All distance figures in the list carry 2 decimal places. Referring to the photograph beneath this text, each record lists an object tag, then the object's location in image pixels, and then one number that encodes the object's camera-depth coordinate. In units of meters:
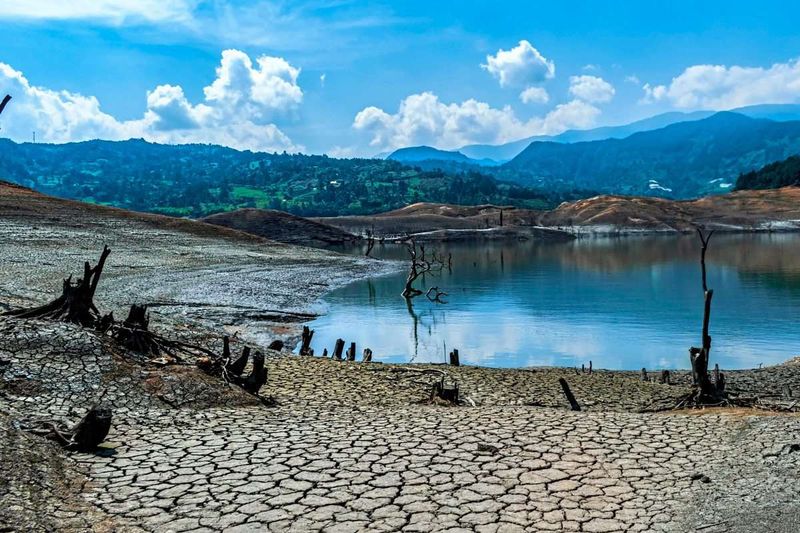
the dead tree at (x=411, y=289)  57.75
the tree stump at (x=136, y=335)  17.66
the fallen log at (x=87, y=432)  11.49
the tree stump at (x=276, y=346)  28.88
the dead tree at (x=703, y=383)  18.16
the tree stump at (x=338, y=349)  29.25
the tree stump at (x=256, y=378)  16.73
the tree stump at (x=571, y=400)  18.16
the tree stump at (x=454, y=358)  28.39
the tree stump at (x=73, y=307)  18.23
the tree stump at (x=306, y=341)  29.16
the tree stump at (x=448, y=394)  17.78
